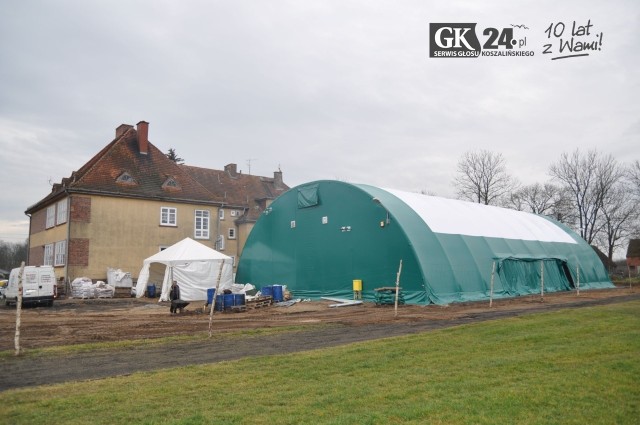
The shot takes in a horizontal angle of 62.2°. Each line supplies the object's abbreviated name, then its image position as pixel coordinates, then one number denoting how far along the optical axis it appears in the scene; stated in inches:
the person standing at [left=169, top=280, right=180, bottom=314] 849.5
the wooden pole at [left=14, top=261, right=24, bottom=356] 447.2
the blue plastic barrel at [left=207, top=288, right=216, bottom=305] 977.5
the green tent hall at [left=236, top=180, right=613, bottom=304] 971.3
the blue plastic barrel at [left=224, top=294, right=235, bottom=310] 920.9
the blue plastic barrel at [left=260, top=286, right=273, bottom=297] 1068.5
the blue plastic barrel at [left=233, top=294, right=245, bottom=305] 929.1
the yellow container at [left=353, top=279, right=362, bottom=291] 1025.5
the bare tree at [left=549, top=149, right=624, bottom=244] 2549.2
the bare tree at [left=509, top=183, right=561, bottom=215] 2791.8
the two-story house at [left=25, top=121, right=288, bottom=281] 1400.1
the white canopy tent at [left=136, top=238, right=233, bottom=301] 1168.8
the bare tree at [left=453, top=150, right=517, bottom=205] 2615.7
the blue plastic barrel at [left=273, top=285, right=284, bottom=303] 1077.1
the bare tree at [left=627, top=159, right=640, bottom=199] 2413.9
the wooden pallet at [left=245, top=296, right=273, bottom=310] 960.0
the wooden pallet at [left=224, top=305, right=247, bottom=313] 914.2
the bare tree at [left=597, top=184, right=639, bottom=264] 2559.1
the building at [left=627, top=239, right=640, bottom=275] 3154.5
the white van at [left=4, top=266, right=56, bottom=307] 1048.8
